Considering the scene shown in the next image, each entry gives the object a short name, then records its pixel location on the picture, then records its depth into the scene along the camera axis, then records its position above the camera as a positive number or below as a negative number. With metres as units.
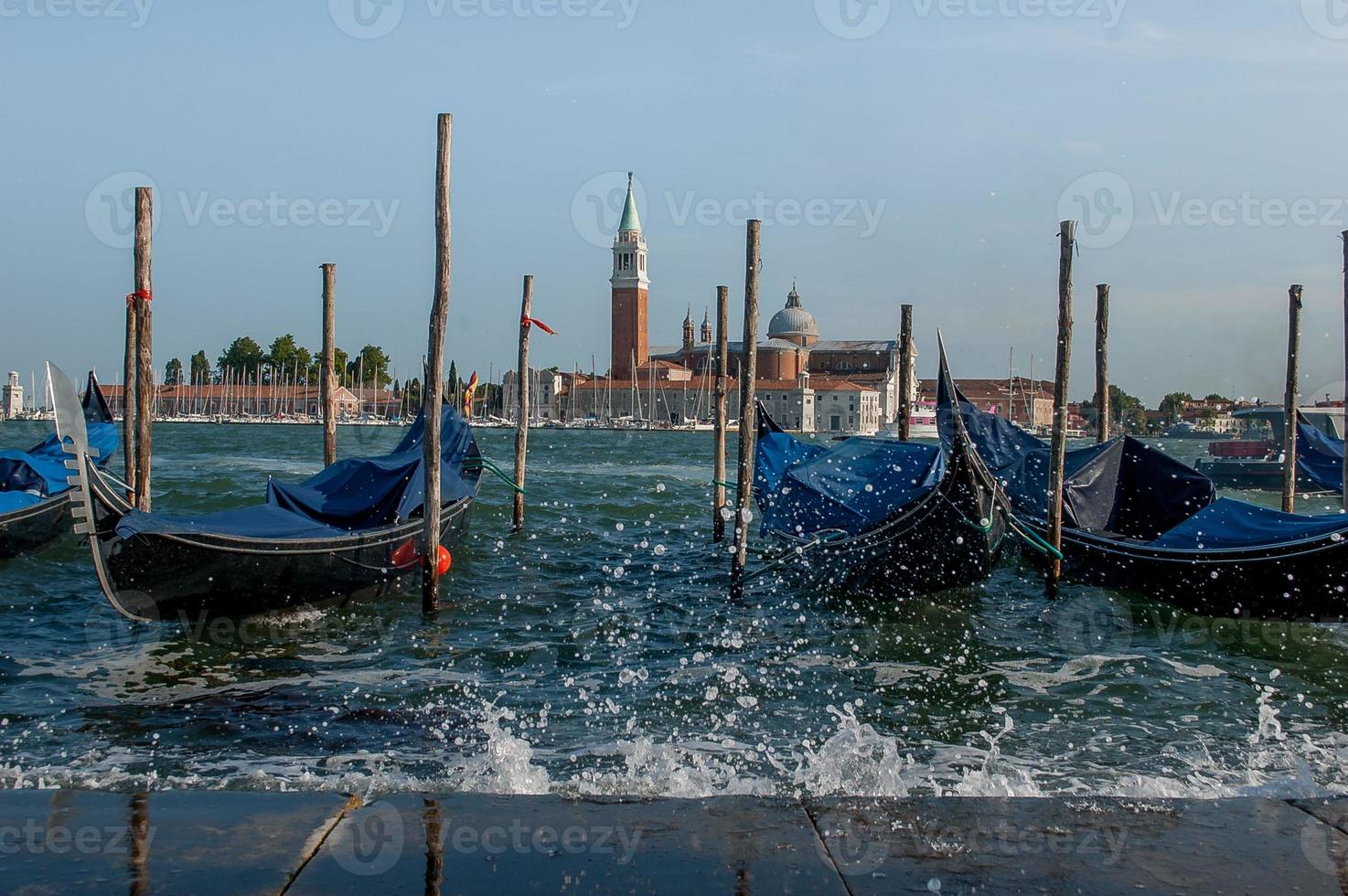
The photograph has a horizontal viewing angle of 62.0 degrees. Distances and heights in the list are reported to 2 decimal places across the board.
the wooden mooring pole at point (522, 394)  13.73 +0.00
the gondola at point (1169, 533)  7.70 -1.00
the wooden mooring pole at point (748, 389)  9.77 +0.10
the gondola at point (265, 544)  7.16 -1.13
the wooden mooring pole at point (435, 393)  8.64 -0.01
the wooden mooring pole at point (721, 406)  13.19 -0.08
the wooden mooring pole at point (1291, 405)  12.23 +0.11
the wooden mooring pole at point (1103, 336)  12.98 +0.85
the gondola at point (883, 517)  8.84 -1.01
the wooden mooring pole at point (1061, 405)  9.32 +0.03
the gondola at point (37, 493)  11.39 -1.21
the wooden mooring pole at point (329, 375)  12.56 +0.16
